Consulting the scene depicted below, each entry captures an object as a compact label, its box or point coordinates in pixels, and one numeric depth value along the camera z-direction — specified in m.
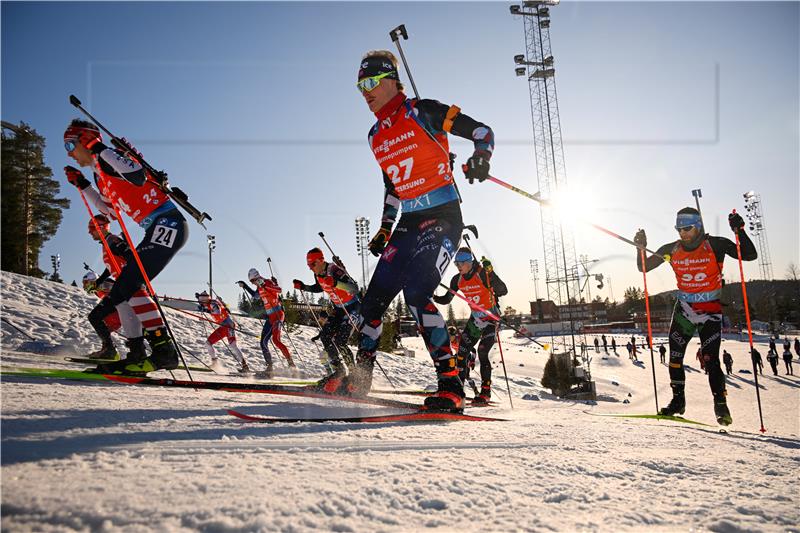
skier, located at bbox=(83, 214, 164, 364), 4.54
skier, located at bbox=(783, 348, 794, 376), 25.25
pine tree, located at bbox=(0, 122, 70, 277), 28.88
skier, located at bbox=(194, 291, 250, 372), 9.88
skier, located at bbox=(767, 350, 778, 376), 24.78
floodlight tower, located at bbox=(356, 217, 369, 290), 40.66
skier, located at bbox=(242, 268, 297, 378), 10.38
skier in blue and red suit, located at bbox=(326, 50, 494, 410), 3.46
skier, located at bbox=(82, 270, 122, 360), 6.25
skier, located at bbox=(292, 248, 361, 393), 6.85
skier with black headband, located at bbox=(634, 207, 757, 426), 6.11
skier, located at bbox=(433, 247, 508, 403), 8.59
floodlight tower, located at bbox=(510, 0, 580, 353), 29.91
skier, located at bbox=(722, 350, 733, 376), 23.63
